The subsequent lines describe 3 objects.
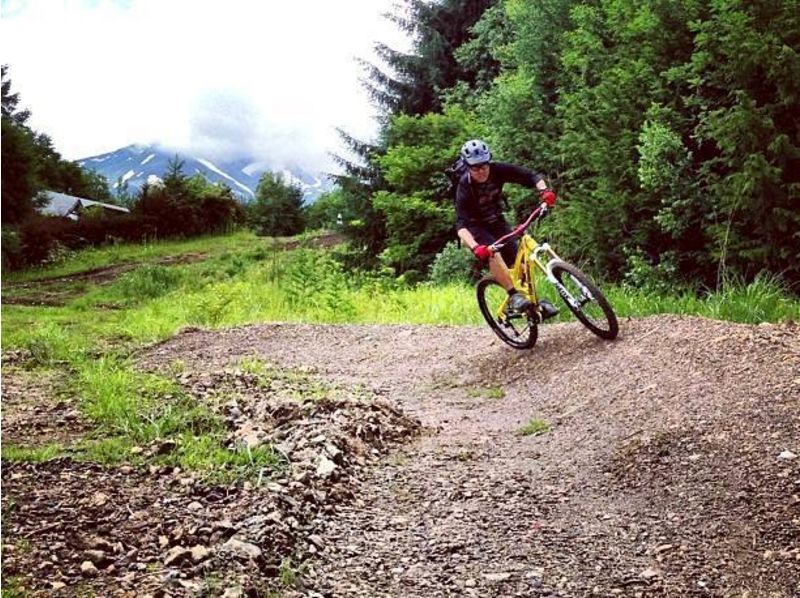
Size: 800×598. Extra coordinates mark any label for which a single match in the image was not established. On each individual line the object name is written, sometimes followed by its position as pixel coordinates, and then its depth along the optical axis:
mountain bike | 6.59
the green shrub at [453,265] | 13.18
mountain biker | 6.71
